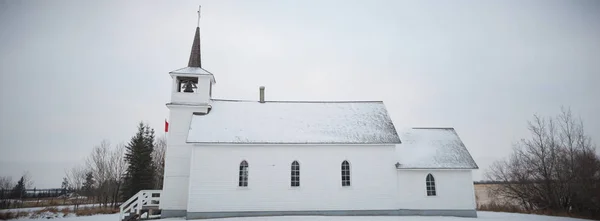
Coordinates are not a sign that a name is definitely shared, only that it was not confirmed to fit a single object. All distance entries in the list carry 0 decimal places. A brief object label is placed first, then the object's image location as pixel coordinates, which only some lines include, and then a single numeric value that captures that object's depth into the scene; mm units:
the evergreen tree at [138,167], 35259
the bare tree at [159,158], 43312
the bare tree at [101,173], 39938
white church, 20859
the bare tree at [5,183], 43394
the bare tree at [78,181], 45750
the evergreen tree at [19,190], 46344
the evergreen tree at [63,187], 47875
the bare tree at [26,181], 51550
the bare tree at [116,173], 38569
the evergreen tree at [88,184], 43172
